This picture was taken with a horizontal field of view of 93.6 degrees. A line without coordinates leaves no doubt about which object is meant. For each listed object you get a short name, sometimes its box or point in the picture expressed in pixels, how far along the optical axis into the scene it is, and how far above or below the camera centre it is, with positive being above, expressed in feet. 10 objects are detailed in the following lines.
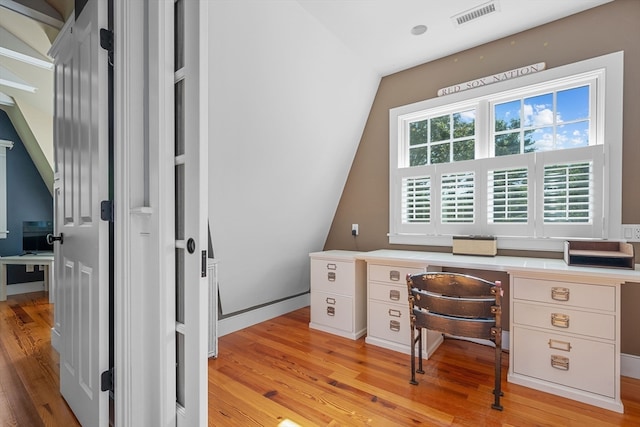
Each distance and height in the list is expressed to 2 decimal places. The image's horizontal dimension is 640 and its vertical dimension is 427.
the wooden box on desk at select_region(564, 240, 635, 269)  6.01 -0.92
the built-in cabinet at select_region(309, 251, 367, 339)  9.26 -2.69
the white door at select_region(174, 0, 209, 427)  3.66 +0.20
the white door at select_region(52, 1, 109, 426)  4.34 -0.01
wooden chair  5.69 -1.93
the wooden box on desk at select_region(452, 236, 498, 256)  7.98 -0.97
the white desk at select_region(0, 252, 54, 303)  12.88 -2.22
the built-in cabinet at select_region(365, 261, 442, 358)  8.10 -2.78
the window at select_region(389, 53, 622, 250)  7.05 +1.34
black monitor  14.23 -1.24
